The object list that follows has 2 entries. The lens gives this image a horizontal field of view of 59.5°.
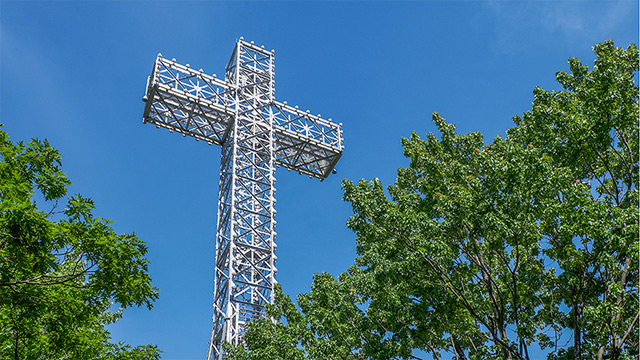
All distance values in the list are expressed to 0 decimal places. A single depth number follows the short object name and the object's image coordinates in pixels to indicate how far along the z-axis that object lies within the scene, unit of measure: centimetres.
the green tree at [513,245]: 1106
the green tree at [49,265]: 886
